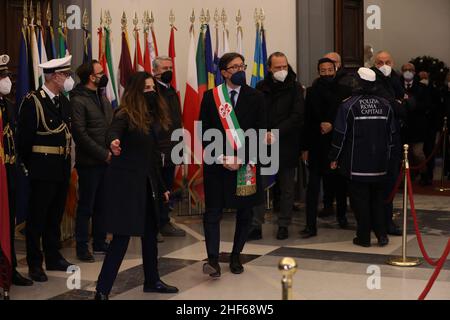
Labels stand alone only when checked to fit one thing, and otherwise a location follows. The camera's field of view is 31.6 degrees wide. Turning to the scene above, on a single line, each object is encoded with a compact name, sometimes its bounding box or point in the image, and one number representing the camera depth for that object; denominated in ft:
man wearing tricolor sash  19.26
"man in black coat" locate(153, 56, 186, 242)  24.31
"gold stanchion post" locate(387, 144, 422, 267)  20.35
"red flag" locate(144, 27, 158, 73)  27.96
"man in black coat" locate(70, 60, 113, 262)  21.16
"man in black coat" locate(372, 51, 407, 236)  23.57
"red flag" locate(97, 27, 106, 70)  26.09
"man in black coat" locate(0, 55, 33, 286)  17.92
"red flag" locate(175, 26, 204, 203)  28.45
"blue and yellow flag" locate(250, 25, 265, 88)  29.30
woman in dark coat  16.37
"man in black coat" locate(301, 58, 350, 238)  23.99
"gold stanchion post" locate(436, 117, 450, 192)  34.57
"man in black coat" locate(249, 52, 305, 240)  23.45
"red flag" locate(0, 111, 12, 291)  17.37
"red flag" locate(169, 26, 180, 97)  28.66
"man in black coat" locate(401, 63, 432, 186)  36.35
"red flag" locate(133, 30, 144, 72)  27.66
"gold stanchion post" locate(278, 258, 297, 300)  11.57
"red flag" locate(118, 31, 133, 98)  27.20
